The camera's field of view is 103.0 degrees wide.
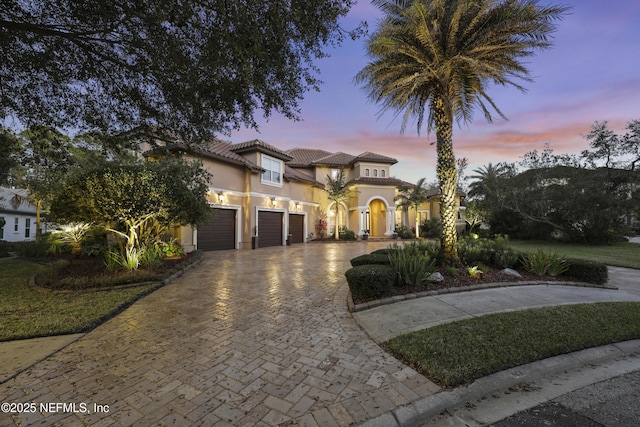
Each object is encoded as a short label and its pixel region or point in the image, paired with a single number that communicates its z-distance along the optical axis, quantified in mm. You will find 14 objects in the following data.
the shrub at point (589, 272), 7254
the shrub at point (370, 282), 5316
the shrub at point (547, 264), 7660
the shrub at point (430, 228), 26594
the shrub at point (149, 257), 8500
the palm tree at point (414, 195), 25250
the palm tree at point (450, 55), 6688
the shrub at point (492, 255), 8273
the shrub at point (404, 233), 25281
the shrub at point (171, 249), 10630
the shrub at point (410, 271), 6047
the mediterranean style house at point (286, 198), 15539
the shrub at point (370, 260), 7195
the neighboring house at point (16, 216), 22156
